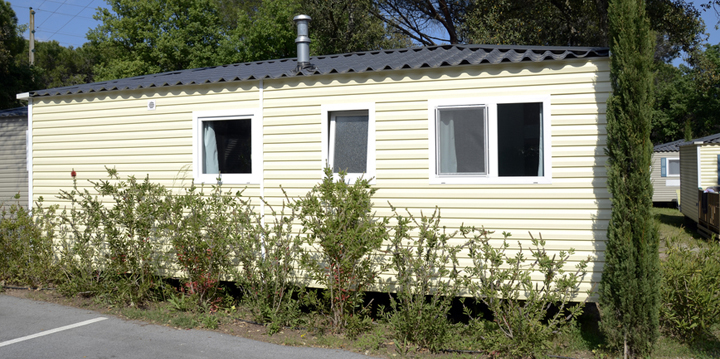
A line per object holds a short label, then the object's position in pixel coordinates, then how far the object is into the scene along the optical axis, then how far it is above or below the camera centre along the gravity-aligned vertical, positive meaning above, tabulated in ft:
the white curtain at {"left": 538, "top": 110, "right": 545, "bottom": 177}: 17.93 +0.97
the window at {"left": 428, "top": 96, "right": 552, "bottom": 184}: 18.01 +1.60
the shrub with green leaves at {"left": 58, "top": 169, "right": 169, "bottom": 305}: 21.53 -2.50
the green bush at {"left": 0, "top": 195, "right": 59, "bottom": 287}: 23.85 -2.85
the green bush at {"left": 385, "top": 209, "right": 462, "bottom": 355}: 16.94 -3.31
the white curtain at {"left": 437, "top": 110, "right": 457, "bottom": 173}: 18.92 +1.56
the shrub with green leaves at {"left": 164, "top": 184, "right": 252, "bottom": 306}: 20.10 -1.95
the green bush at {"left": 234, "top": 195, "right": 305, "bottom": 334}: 19.08 -3.33
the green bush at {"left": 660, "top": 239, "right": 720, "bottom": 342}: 16.34 -3.33
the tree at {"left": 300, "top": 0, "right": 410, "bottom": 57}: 64.80 +20.33
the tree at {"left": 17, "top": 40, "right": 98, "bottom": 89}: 108.99 +26.23
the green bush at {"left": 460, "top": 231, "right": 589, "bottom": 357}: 16.10 -3.38
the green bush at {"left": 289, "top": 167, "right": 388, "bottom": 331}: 17.75 -1.85
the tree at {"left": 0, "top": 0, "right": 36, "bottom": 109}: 70.08 +15.56
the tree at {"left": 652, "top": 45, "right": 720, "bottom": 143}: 87.92 +13.89
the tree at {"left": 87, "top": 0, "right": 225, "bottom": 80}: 81.20 +24.02
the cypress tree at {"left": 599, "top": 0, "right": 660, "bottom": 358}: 15.23 -0.42
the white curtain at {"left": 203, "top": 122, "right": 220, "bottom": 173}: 22.35 +1.51
